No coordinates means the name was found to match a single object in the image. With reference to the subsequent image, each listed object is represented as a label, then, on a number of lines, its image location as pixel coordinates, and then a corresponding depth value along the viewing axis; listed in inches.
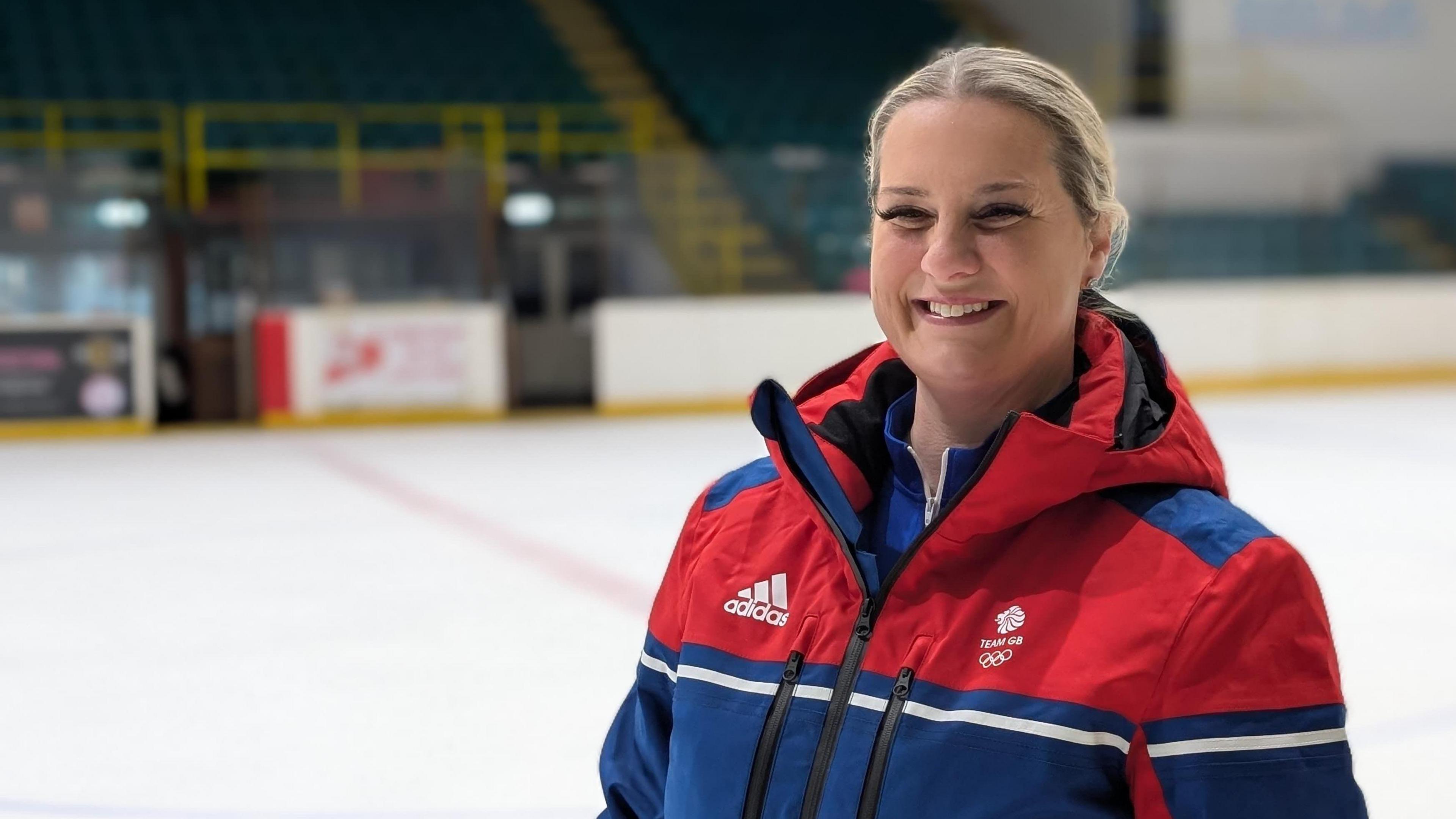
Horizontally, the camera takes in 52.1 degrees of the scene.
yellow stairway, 469.4
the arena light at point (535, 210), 478.6
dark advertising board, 430.0
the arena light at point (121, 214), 444.1
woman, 42.9
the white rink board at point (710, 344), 468.4
